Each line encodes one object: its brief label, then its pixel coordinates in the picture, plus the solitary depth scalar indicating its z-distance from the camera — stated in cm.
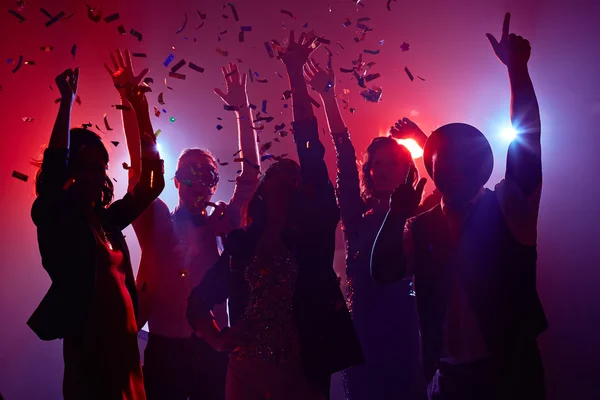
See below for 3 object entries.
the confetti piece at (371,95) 420
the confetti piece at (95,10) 458
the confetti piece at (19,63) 436
